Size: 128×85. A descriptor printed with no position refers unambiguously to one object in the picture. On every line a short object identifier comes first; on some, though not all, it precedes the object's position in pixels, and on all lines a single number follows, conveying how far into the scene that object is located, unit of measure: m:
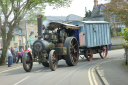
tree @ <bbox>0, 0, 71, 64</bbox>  20.25
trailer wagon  19.03
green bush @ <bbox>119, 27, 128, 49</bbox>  13.84
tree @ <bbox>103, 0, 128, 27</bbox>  21.05
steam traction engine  13.97
